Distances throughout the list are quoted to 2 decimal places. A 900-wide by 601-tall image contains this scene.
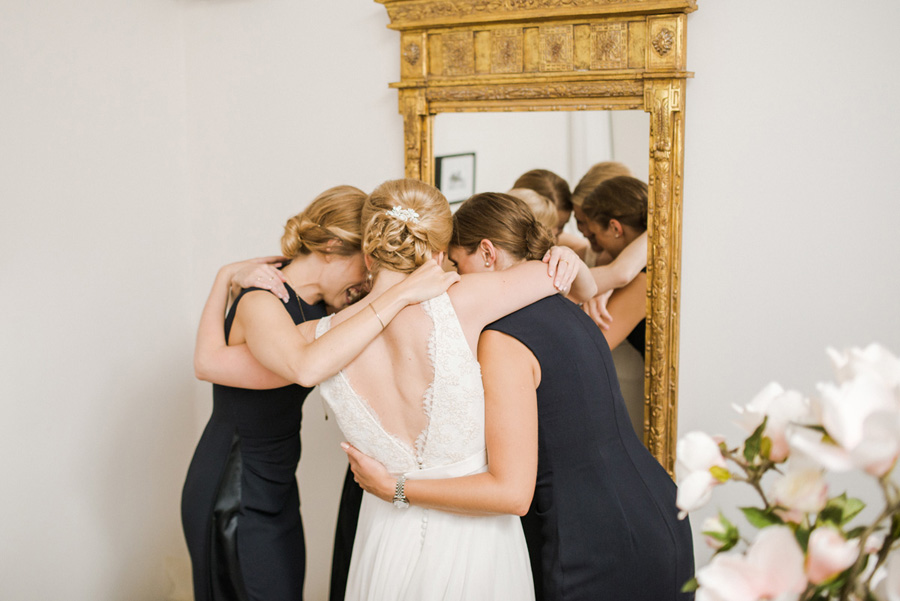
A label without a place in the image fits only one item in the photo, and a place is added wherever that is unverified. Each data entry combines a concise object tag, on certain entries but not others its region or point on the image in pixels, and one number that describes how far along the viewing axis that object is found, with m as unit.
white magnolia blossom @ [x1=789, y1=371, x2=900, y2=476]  0.59
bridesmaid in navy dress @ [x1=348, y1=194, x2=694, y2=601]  1.56
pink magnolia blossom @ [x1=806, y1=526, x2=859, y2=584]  0.60
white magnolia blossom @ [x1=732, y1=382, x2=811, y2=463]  0.70
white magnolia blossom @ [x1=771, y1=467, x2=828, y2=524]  0.64
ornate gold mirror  1.98
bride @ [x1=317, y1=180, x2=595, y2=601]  1.51
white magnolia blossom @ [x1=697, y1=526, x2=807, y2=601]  0.63
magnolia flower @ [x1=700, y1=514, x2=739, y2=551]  0.68
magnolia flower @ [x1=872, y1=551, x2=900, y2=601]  0.59
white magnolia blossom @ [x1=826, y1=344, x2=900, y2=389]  0.64
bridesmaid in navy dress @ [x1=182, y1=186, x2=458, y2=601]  1.84
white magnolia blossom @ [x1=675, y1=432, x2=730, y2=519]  0.67
